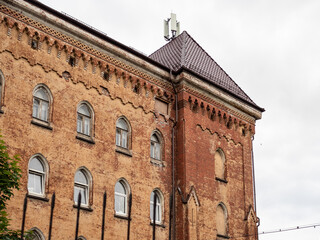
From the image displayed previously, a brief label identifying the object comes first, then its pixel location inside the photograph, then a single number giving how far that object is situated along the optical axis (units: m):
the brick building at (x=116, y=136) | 20.41
